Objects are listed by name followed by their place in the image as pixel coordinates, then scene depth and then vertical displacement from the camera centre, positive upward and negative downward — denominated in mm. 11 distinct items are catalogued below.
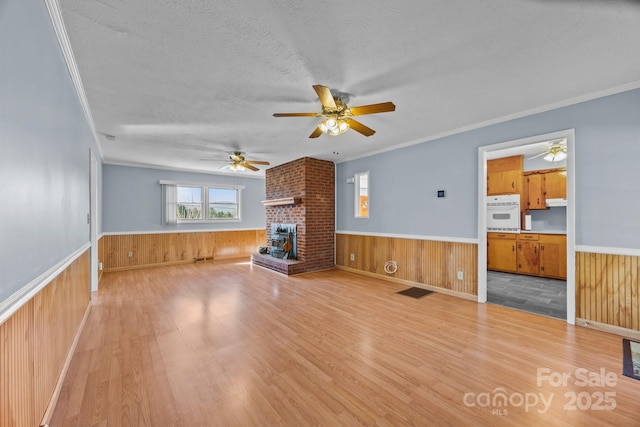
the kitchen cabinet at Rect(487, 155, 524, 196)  5590 +855
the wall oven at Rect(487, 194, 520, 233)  5527 +6
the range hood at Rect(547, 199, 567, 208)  5097 +224
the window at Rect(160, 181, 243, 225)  6621 +285
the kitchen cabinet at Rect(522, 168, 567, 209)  5223 +557
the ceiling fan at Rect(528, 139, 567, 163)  4396 +1082
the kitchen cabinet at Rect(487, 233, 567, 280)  4953 -835
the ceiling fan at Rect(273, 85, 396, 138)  2352 +1015
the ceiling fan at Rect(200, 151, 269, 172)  5054 +1039
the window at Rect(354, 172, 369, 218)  5656 +383
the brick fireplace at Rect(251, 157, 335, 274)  5660 +27
